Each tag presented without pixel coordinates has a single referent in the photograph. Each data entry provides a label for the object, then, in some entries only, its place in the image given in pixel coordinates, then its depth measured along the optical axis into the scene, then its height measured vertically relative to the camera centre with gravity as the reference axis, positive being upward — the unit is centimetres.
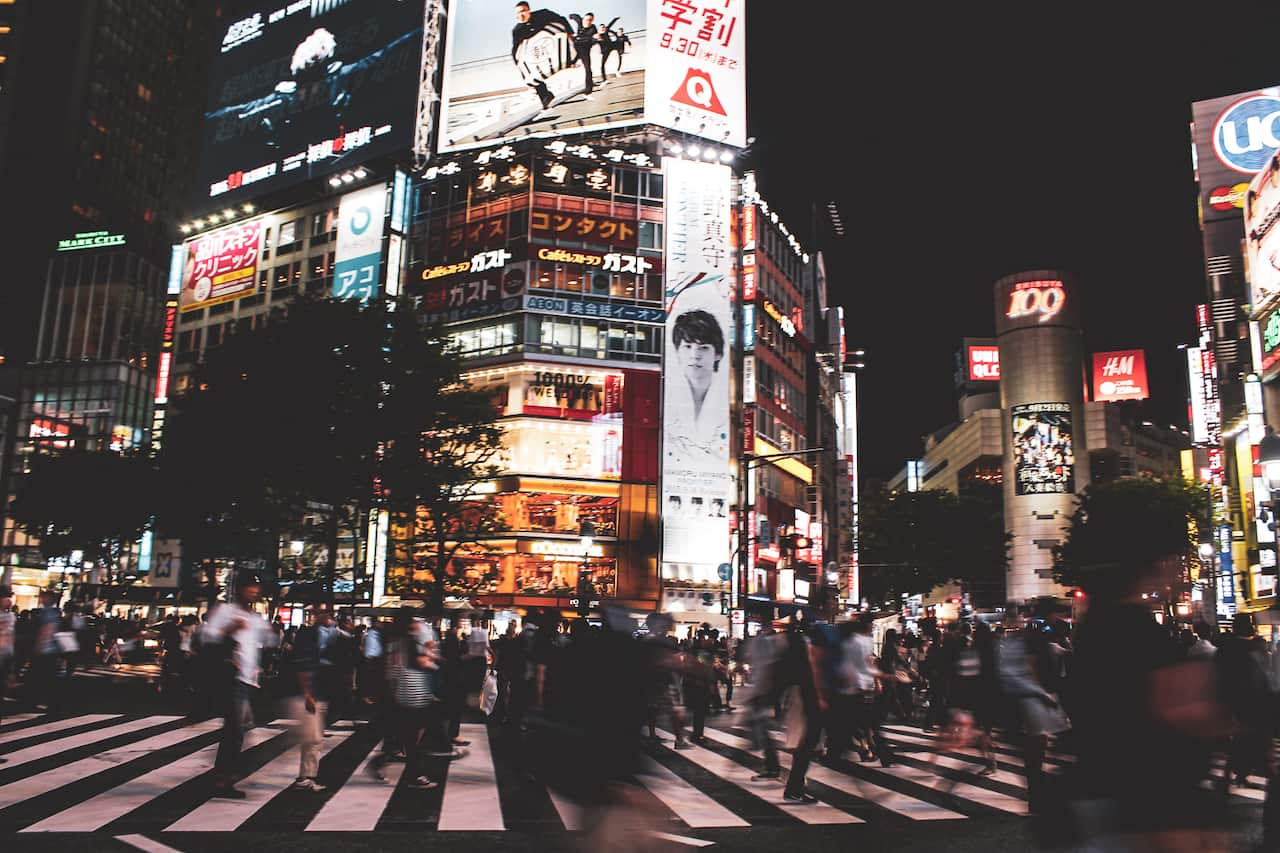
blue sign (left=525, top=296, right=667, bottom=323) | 4866 +1390
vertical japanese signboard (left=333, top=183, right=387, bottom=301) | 5434 +1915
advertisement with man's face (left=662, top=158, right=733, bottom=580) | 4822 +1090
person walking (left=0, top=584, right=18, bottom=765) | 1211 -83
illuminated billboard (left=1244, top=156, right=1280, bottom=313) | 4566 +1781
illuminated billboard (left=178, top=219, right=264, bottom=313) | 6344 +2054
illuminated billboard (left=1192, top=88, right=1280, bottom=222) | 5712 +2698
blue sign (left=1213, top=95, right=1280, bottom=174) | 5706 +2756
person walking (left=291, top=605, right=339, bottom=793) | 955 -120
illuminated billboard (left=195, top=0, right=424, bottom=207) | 5622 +2991
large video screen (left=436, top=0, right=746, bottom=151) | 5166 +2785
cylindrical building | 9581 +1832
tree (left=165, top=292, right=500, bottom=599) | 2867 +479
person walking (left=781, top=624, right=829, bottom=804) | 970 -109
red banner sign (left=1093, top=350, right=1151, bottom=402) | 10331 +2359
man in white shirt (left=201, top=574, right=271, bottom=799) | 902 -80
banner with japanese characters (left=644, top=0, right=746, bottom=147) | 5156 +2792
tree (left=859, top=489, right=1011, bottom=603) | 6744 +365
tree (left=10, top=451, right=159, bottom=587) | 4612 +352
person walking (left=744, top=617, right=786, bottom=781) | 1107 -123
